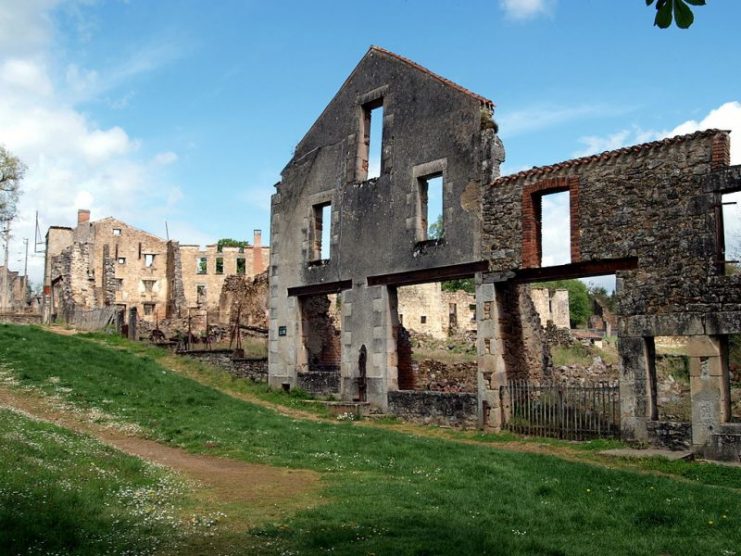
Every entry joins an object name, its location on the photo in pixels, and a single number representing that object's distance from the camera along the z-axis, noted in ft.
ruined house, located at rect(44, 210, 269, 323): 188.24
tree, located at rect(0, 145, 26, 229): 158.10
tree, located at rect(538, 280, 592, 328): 264.11
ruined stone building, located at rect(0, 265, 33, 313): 229.86
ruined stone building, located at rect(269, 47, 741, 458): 50.57
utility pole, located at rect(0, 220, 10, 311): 223.98
